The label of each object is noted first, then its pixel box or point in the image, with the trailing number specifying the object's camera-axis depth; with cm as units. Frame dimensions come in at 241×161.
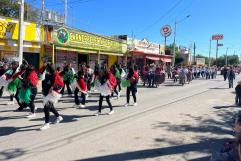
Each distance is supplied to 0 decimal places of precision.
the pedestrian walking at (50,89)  507
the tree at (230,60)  7331
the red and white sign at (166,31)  2682
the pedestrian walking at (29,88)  592
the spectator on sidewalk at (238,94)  828
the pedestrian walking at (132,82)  767
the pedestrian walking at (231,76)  1440
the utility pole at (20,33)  1119
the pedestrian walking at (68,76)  905
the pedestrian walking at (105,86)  632
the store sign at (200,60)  5560
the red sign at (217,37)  5156
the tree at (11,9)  2534
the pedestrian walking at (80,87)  727
